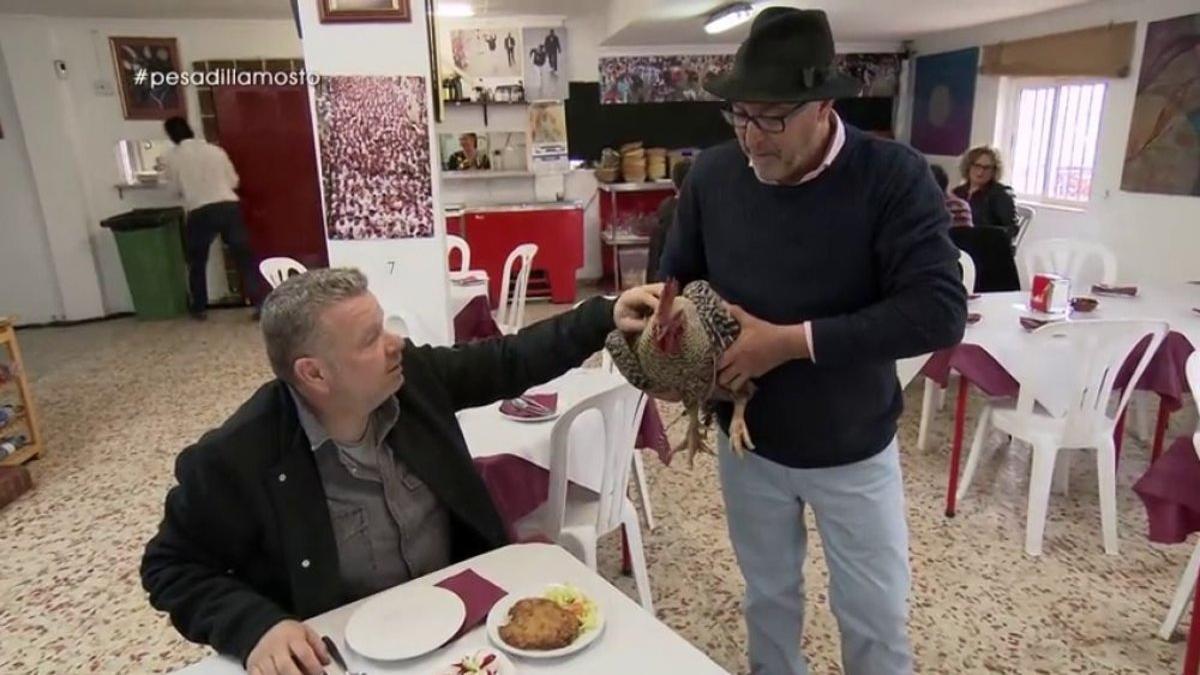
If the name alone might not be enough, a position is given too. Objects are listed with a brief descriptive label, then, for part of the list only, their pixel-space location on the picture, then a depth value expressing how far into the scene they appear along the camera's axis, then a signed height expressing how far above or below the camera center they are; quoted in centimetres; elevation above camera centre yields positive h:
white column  271 -35
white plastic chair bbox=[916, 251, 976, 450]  332 -114
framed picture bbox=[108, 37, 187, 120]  579 +61
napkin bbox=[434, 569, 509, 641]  107 -64
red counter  595 -69
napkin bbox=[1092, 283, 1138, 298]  310 -65
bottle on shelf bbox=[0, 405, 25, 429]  336 -111
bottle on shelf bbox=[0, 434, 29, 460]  331 -124
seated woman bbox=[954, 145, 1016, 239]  406 -32
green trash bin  575 -77
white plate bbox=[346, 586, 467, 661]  101 -64
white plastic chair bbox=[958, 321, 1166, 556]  233 -91
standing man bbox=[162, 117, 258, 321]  554 -27
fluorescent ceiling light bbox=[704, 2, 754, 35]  425 +70
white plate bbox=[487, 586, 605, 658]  99 -64
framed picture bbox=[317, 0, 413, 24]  268 +49
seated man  109 -51
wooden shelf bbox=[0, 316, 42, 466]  334 -113
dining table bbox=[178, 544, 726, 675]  98 -65
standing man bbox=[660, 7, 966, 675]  121 -27
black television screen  636 +16
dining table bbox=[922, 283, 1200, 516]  247 -74
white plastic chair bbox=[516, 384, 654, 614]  184 -91
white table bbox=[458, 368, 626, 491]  189 -72
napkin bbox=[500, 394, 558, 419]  205 -70
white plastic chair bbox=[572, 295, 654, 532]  268 -121
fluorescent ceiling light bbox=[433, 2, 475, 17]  536 +99
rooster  115 -31
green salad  104 -63
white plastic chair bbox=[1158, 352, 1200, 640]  201 -124
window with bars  479 -5
